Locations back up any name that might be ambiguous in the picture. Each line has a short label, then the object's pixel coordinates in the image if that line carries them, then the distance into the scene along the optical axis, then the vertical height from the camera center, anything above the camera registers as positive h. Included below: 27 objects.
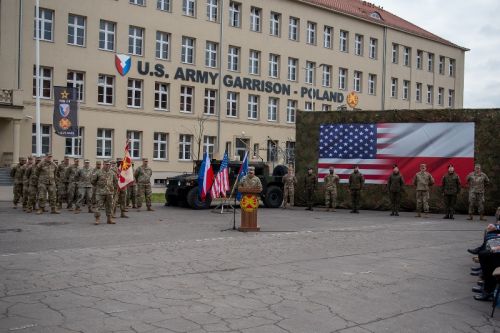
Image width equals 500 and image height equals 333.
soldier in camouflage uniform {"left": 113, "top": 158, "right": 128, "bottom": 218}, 18.91 -1.10
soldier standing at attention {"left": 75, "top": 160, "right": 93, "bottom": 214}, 20.67 -0.68
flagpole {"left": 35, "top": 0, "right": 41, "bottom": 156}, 27.50 +2.46
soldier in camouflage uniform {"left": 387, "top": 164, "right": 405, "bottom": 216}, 21.91 -0.64
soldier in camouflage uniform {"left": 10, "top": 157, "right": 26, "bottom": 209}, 21.47 -0.69
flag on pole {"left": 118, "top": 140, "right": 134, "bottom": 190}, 18.52 -0.30
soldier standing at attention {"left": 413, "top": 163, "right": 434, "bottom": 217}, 21.67 -0.50
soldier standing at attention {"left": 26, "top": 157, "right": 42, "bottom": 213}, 19.67 -0.91
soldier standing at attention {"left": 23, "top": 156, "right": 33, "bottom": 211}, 20.39 -0.81
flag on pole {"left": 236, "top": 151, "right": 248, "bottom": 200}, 19.66 -0.11
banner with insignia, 28.47 +2.41
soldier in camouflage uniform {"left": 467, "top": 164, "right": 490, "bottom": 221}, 20.33 -0.56
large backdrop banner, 22.98 +0.84
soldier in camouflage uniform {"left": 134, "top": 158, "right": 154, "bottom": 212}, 22.06 -0.68
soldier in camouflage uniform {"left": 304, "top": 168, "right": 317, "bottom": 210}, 24.34 -0.73
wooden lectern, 15.52 -1.07
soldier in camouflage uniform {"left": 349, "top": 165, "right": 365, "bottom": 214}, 23.23 -0.63
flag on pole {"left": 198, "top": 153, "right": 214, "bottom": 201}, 20.76 -0.35
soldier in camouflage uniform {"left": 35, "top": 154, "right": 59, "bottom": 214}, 19.33 -0.69
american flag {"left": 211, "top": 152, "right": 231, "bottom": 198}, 20.78 -0.55
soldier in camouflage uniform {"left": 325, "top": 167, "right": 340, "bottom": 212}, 23.95 -0.78
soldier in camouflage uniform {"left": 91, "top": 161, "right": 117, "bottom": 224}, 16.64 -0.70
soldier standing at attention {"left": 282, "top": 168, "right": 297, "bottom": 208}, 25.31 -0.74
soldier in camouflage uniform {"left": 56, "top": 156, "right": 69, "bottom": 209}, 21.53 -0.68
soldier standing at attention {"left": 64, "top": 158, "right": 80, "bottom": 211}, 20.98 -0.69
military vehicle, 22.80 -0.80
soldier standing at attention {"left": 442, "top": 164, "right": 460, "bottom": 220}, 20.91 -0.65
